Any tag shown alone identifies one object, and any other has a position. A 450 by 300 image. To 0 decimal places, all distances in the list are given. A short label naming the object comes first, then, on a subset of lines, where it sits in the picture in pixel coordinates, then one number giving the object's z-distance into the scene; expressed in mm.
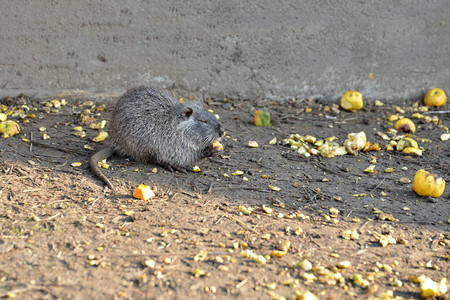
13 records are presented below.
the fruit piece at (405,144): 10506
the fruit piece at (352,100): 12586
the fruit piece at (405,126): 11547
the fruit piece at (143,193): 7609
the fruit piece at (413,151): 10305
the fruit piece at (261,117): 11492
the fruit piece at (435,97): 13062
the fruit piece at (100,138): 10148
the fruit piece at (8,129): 9703
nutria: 9219
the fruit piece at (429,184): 8266
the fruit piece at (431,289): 5449
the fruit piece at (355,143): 10250
